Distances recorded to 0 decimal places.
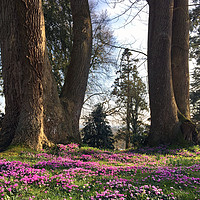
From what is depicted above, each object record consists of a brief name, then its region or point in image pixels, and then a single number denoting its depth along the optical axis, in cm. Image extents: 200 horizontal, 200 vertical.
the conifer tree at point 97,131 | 1477
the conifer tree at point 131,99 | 2094
